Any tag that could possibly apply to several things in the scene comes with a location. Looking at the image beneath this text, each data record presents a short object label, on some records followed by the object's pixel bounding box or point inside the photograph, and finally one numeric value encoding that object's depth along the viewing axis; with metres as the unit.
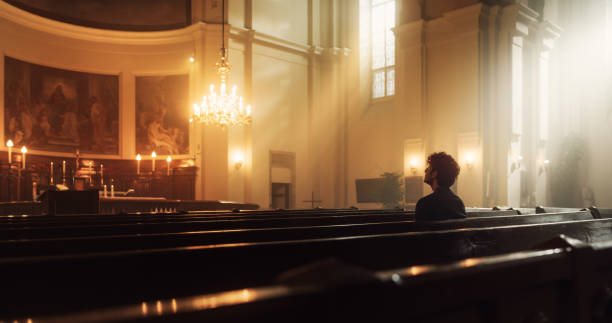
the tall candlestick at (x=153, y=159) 14.40
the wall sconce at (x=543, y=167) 16.23
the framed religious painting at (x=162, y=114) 15.36
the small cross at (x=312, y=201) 16.96
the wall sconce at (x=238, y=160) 15.06
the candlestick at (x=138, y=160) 14.22
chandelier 12.47
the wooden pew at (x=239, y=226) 2.48
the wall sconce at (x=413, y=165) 14.99
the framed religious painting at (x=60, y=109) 13.45
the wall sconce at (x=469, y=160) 13.76
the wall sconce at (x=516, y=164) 14.16
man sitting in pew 3.77
